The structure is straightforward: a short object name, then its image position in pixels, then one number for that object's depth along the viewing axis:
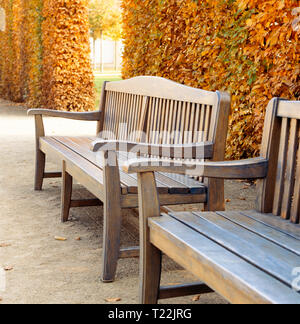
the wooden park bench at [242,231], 1.82
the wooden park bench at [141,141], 3.08
